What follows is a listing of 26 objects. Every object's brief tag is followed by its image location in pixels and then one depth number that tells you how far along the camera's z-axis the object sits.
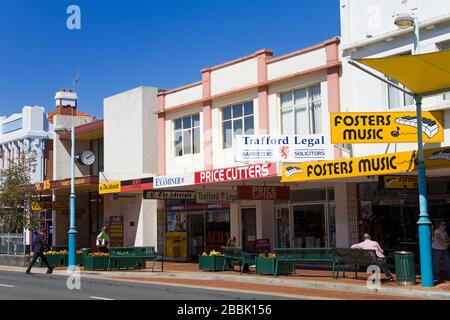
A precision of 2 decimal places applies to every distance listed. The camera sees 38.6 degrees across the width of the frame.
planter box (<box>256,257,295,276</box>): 19.27
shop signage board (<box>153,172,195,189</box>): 23.47
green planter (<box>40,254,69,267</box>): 24.78
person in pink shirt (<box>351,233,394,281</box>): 16.94
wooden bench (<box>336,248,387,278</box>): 17.02
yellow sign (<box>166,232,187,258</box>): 28.47
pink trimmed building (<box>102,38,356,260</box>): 21.88
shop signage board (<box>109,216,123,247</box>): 31.14
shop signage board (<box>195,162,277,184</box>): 20.36
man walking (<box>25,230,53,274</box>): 22.34
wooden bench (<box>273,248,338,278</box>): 18.88
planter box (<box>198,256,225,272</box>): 20.98
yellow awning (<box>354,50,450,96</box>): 13.66
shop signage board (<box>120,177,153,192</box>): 25.52
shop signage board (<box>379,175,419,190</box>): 16.98
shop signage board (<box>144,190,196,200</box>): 23.96
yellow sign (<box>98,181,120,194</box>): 27.06
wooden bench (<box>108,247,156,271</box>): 22.34
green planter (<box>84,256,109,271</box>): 22.31
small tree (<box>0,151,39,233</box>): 29.48
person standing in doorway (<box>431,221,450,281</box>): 16.92
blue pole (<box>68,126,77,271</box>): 23.23
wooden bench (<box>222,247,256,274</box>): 20.19
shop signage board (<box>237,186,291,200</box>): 21.22
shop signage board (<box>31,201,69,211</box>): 30.17
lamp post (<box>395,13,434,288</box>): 15.22
